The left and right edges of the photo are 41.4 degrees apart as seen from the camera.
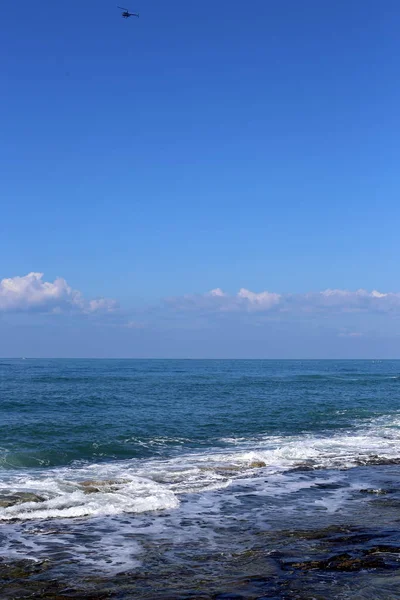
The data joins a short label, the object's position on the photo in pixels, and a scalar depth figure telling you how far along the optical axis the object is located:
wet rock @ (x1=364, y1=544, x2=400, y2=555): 10.44
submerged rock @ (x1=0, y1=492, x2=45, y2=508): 14.65
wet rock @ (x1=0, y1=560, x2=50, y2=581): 9.35
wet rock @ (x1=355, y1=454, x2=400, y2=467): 20.74
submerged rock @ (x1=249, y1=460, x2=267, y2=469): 20.18
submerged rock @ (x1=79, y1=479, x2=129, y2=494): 16.17
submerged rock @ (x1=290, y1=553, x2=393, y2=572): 9.64
